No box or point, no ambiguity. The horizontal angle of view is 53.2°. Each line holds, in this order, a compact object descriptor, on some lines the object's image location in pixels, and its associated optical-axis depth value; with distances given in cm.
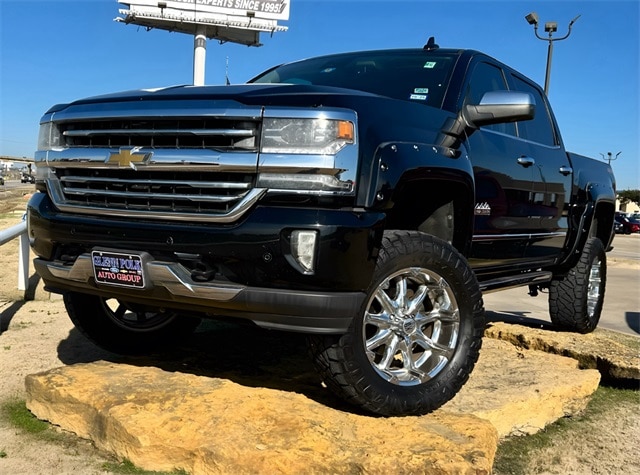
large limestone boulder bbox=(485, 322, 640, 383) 439
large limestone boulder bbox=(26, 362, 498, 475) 248
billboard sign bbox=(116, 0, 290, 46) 3272
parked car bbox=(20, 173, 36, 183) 7850
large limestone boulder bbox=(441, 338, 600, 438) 333
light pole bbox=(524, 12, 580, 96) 1717
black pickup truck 260
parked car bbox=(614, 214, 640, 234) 4278
